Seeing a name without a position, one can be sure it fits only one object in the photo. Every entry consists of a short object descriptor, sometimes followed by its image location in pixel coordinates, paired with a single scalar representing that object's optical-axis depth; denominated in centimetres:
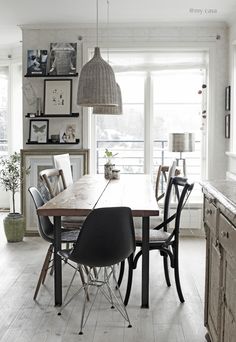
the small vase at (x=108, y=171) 523
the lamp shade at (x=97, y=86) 366
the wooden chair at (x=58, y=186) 413
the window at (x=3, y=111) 779
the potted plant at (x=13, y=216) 568
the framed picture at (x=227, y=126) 565
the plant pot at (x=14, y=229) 567
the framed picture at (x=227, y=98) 568
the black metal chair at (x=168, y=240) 360
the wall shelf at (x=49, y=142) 603
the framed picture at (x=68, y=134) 605
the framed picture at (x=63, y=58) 593
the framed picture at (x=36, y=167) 601
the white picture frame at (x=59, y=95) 599
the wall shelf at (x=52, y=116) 595
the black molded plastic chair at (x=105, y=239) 286
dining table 327
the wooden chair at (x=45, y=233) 367
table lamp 574
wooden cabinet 209
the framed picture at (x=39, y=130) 604
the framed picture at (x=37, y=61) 597
